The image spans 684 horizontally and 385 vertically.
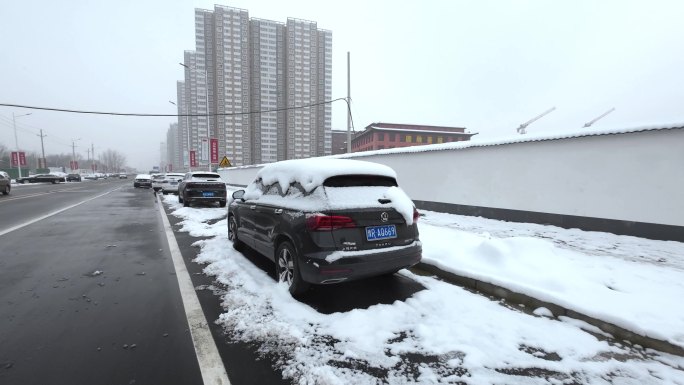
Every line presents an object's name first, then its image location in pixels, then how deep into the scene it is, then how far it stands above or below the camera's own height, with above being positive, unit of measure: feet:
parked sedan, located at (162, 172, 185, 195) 71.82 -3.35
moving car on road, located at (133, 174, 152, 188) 100.32 -4.15
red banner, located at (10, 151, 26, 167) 160.72 +4.73
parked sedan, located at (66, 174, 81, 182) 180.45 -6.24
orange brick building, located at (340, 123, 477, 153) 241.14 +30.06
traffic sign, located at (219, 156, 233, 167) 70.74 +1.47
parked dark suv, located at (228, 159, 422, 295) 11.11 -2.09
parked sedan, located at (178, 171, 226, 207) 43.60 -2.86
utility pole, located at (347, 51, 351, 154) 61.74 +13.65
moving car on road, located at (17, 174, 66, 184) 147.84 -5.77
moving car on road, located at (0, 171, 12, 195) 65.82 -3.67
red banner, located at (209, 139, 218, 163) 94.38 +5.93
